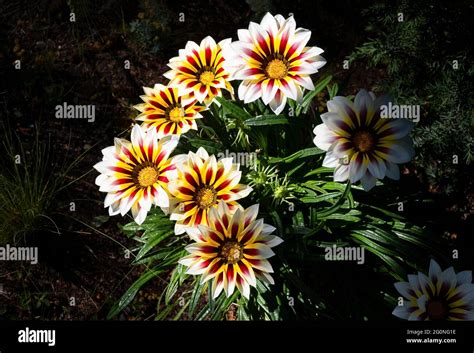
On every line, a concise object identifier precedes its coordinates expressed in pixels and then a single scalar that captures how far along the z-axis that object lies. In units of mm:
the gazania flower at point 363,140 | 435
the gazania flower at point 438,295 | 457
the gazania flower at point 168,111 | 488
